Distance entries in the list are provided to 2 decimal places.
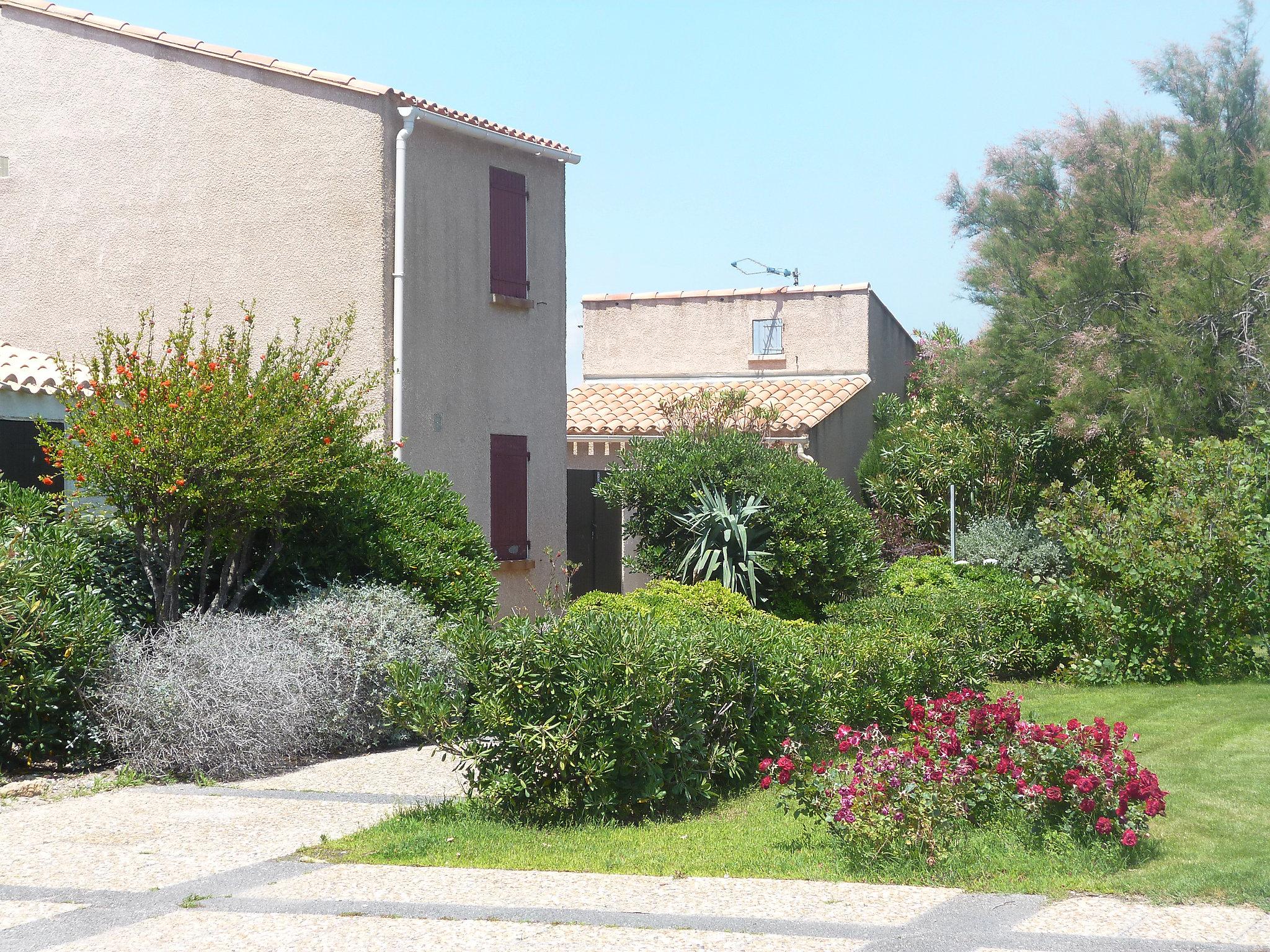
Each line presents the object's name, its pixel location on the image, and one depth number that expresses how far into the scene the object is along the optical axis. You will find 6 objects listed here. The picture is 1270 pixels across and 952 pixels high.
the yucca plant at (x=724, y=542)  13.76
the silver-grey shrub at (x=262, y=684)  8.63
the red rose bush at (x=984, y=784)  6.21
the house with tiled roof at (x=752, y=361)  20.25
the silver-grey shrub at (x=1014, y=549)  16.89
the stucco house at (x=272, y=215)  13.67
